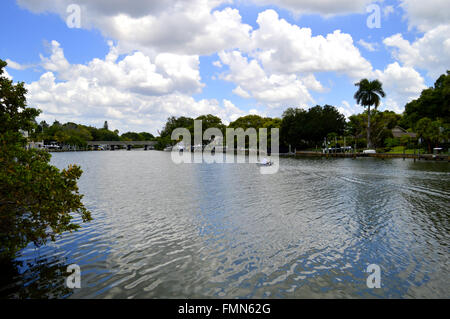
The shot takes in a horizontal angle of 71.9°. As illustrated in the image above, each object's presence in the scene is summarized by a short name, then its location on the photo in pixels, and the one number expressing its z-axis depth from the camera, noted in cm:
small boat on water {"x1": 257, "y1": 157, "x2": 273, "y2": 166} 6475
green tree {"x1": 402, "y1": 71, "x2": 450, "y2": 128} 8226
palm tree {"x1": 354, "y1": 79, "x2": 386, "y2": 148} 10562
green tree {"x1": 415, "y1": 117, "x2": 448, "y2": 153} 7638
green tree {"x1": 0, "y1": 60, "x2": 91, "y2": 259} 1011
